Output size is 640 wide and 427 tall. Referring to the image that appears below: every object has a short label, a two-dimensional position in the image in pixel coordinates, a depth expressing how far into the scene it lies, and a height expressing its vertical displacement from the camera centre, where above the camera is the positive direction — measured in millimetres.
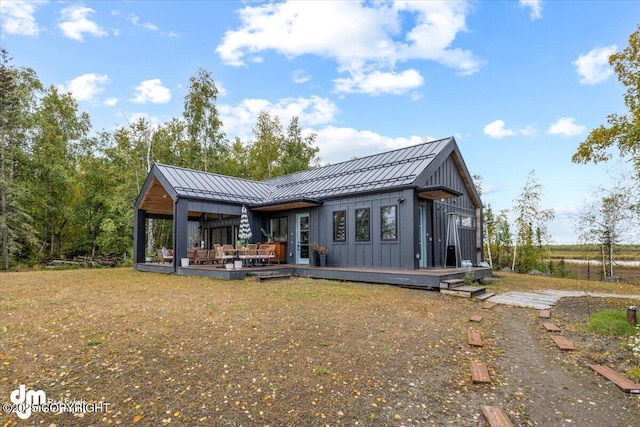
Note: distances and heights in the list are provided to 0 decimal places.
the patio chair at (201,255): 13070 -701
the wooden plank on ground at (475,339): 4381 -1383
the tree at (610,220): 13211 +592
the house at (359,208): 9961 +1015
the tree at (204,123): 21109 +7260
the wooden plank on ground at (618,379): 3121 -1425
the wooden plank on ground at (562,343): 4301 -1419
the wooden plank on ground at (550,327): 5087 -1411
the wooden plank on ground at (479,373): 3309 -1399
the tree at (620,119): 7848 +2752
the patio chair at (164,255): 13445 -720
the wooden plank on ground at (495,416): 2549 -1414
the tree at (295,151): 25562 +6687
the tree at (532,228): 16609 +339
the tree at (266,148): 26109 +6879
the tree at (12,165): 14539 +3451
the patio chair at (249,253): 11020 -523
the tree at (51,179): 16906 +3009
